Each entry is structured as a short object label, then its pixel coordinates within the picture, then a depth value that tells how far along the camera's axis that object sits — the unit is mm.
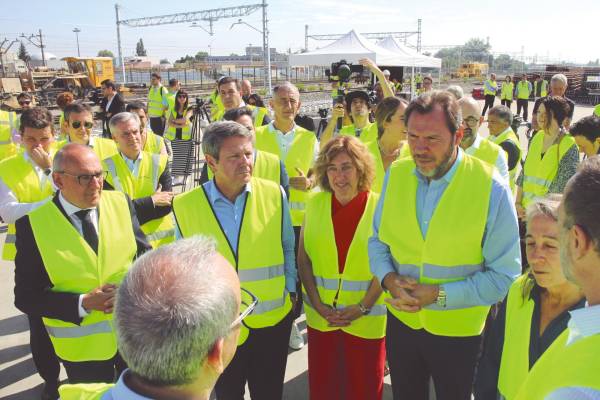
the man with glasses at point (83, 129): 4082
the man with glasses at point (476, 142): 3730
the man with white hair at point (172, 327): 987
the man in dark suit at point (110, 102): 8031
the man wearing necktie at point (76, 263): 2203
